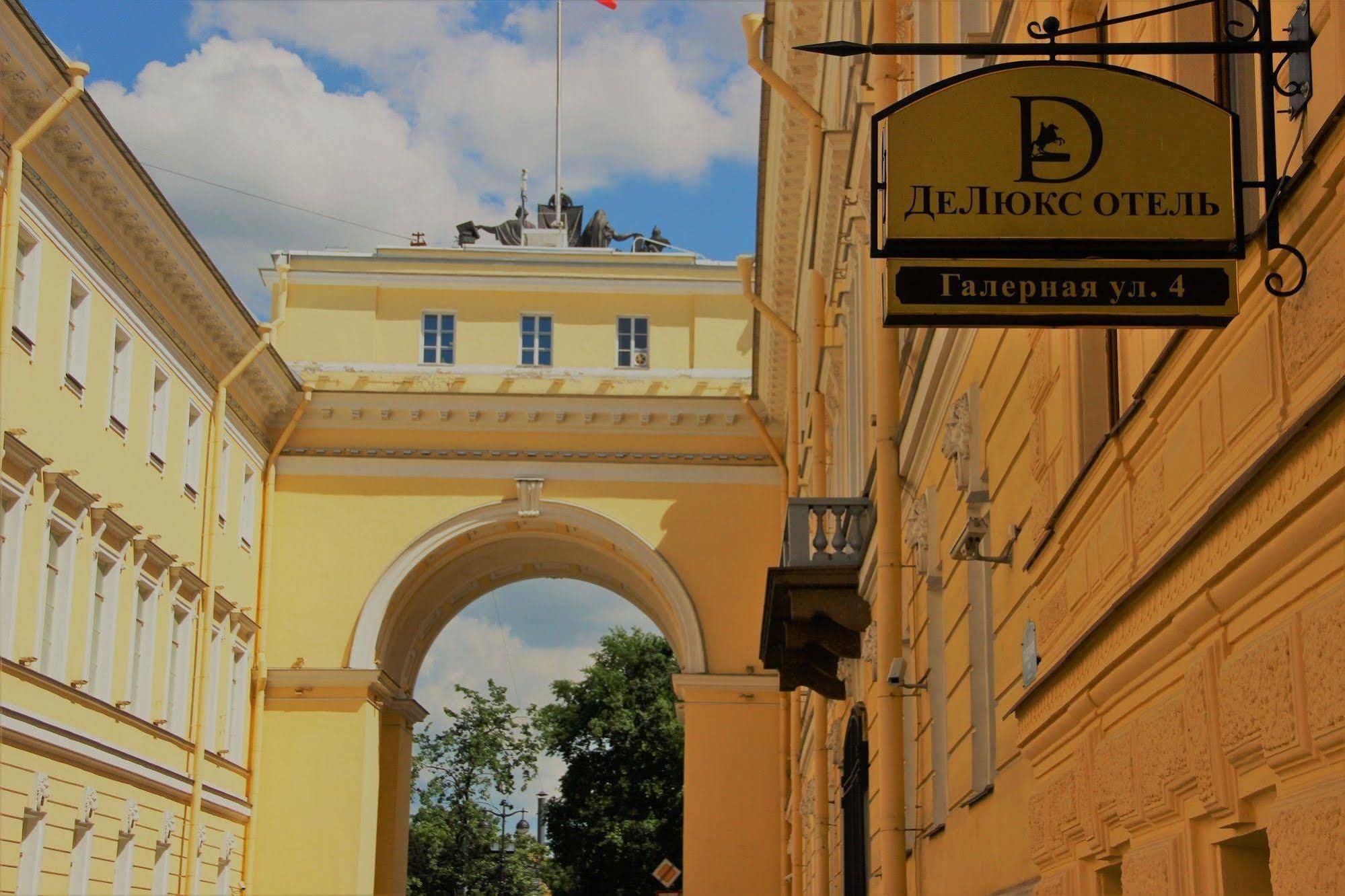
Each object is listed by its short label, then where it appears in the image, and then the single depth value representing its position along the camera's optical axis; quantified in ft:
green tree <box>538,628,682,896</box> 175.01
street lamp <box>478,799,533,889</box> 155.22
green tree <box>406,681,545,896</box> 156.46
